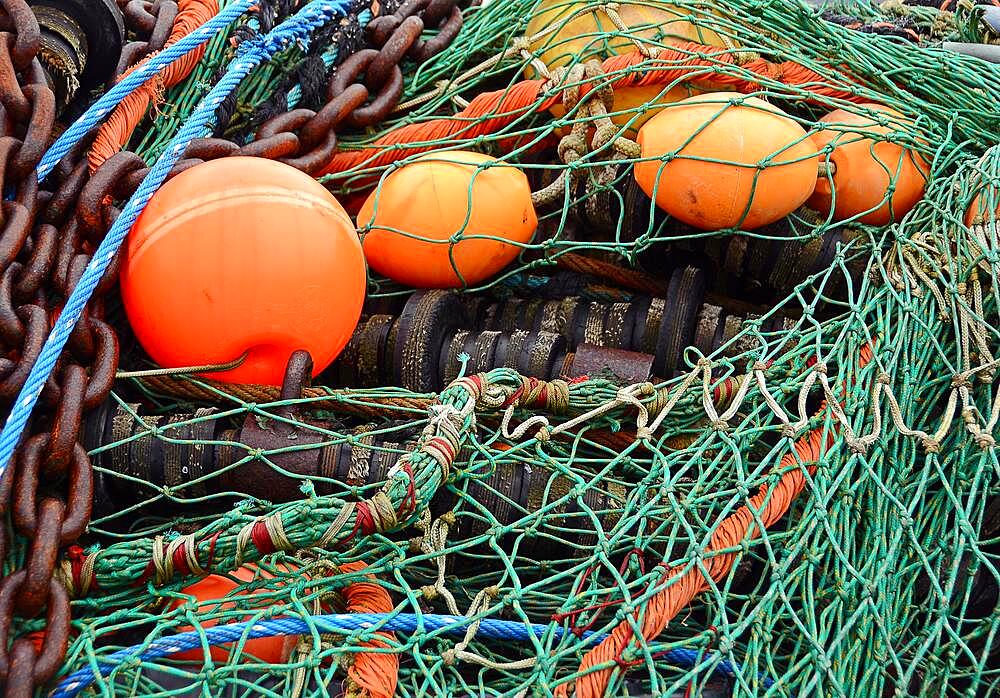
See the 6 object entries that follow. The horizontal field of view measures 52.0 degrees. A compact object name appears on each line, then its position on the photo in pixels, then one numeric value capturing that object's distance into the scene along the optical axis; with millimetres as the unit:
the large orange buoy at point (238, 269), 2217
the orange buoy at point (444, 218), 2627
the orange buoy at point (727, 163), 2523
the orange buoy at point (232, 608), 1938
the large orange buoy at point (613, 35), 2877
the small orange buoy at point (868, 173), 2678
